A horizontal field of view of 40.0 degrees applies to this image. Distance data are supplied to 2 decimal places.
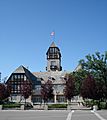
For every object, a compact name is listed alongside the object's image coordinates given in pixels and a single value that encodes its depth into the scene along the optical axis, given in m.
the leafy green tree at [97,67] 31.54
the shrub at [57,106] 27.02
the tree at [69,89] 29.67
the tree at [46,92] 32.77
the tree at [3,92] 31.50
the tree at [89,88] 26.00
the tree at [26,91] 34.19
